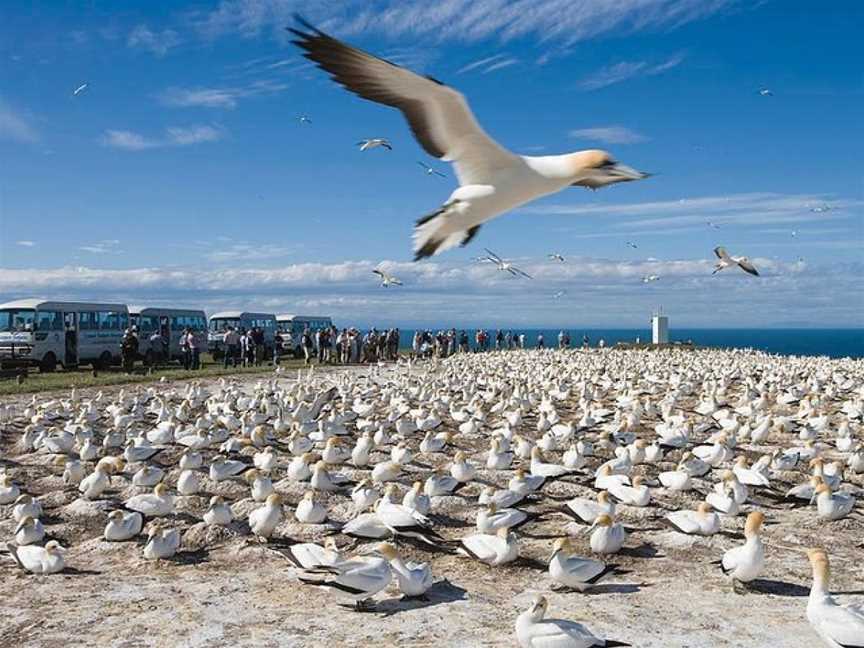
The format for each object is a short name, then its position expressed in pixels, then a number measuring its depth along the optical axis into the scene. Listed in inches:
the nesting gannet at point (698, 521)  374.9
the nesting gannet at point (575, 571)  316.2
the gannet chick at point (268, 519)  373.4
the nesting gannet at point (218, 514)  394.0
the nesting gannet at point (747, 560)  315.6
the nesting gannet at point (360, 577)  295.6
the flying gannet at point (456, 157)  183.6
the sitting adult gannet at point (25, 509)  398.3
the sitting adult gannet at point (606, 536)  358.9
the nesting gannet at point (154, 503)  410.0
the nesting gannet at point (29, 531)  371.2
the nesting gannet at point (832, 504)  410.6
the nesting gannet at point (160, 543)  356.2
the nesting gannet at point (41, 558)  341.1
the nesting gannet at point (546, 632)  253.1
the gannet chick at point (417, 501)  392.2
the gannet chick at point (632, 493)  431.8
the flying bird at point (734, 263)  480.1
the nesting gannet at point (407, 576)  305.6
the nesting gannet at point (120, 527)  378.6
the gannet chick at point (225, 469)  478.3
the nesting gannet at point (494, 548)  343.0
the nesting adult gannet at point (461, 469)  471.2
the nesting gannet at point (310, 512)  394.9
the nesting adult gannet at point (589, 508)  394.6
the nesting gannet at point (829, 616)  255.8
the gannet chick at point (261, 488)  431.8
